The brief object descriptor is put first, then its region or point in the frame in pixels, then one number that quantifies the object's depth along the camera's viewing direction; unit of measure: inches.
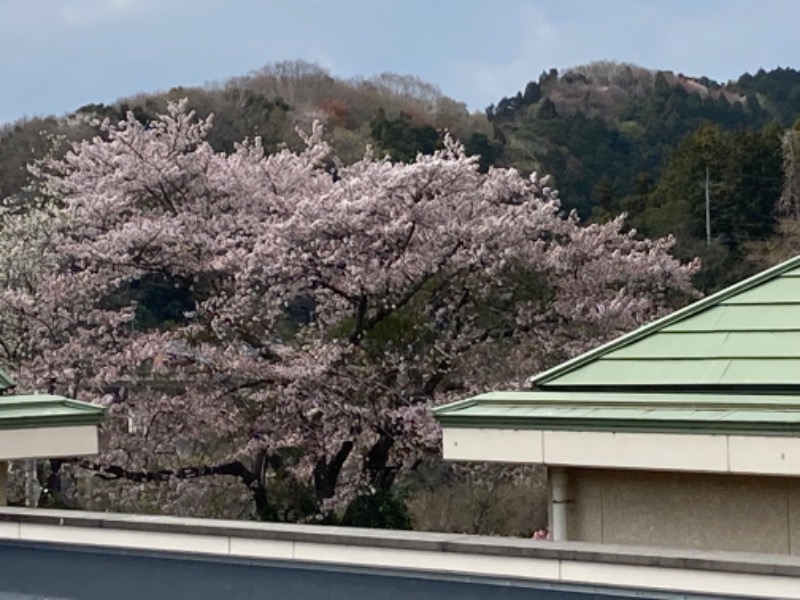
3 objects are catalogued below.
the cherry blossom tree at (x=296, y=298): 1250.6
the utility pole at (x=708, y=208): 2844.2
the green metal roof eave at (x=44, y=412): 498.3
